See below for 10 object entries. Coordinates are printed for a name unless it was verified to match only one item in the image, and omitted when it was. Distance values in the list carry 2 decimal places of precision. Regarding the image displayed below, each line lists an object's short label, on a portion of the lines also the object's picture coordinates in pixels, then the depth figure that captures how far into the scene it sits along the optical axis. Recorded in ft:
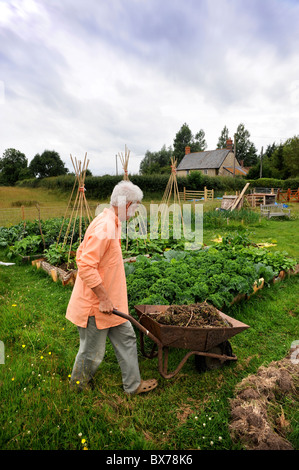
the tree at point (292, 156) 117.91
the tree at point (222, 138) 200.48
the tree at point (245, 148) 190.19
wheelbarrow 7.82
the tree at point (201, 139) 194.06
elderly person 6.87
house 131.13
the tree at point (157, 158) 188.14
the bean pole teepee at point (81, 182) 20.56
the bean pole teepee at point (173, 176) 29.11
